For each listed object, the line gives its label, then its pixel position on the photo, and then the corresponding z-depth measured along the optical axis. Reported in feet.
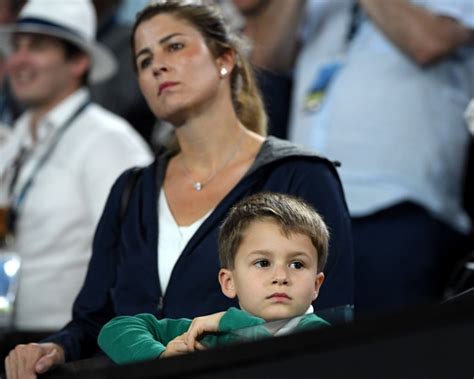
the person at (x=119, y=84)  26.96
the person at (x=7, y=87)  27.45
